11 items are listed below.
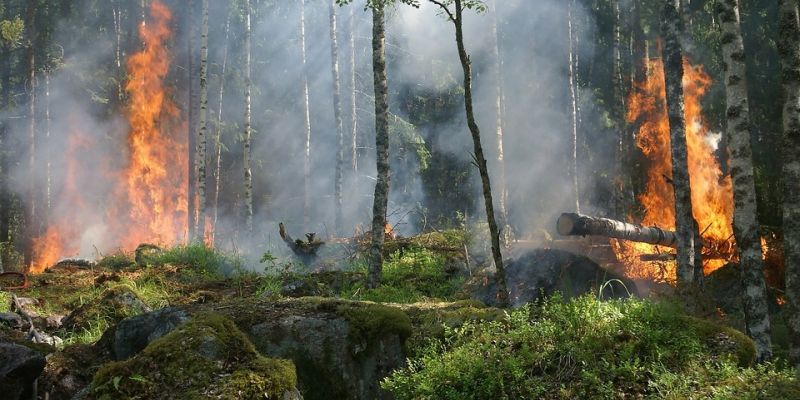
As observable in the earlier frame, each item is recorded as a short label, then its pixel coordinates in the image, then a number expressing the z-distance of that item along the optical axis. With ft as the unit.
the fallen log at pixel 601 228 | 45.29
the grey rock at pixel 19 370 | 17.34
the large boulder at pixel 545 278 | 37.65
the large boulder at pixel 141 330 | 20.18
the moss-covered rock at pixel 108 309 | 28.81
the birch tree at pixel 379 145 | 39.42
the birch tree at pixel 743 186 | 25.96
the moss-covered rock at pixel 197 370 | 12.81
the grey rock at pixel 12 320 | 27.25
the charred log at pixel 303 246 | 56.03
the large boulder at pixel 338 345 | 18.65
